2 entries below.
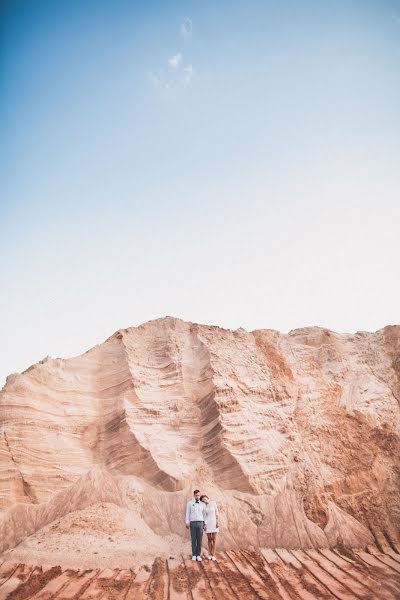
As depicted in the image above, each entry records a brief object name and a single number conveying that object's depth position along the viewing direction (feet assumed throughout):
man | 25.73
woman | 26.30
